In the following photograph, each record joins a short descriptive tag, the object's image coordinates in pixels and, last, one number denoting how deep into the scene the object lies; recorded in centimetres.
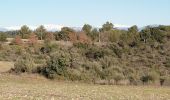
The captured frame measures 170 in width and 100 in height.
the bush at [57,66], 4303
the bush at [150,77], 4247
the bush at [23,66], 4622
